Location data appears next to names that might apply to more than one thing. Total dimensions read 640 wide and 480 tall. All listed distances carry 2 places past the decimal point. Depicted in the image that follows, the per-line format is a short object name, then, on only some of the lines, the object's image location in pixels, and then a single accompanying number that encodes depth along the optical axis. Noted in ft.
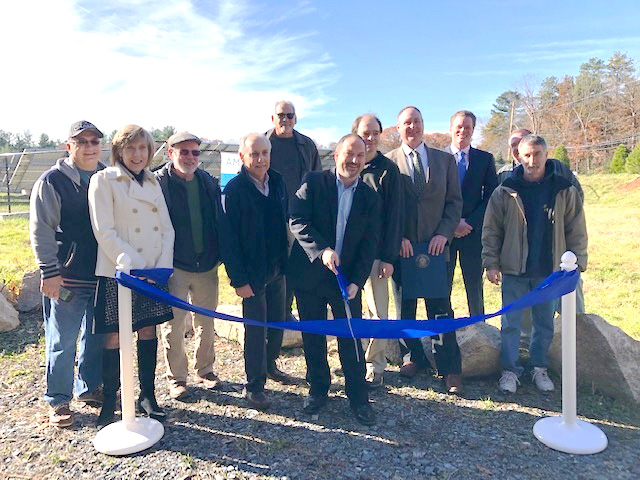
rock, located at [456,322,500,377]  14.53
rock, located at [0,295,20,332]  18.38
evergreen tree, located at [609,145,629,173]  101.14
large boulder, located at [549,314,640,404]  13.01
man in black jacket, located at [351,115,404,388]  12.34
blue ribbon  10.84
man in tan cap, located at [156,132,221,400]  12.61
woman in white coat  10.79
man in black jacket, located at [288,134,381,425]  11.78
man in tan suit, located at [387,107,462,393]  13.79
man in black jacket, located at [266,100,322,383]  15.97
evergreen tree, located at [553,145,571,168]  109.09
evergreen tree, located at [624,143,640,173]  90.99
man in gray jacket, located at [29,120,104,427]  11.03
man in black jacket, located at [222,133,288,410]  12.03
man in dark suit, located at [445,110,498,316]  15.01
